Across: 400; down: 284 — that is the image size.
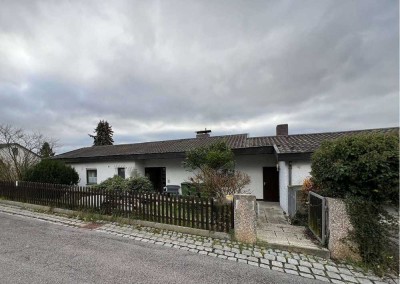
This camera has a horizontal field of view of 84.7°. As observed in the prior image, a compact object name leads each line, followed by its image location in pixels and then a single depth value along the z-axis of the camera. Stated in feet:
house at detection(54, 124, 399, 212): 27.89
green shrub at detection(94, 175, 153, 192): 35.09
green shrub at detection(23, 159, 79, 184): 39.86
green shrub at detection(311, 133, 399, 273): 12.81
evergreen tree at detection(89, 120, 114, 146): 135.03
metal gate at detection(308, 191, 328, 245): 15.59
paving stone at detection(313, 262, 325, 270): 13.43
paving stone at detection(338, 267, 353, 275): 12.84
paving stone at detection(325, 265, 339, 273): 13.13
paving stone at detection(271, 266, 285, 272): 13.05
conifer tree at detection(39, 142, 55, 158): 59.08
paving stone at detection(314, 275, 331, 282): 12.10
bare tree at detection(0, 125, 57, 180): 44.52
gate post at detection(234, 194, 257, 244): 17.04
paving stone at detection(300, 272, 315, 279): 12.40
